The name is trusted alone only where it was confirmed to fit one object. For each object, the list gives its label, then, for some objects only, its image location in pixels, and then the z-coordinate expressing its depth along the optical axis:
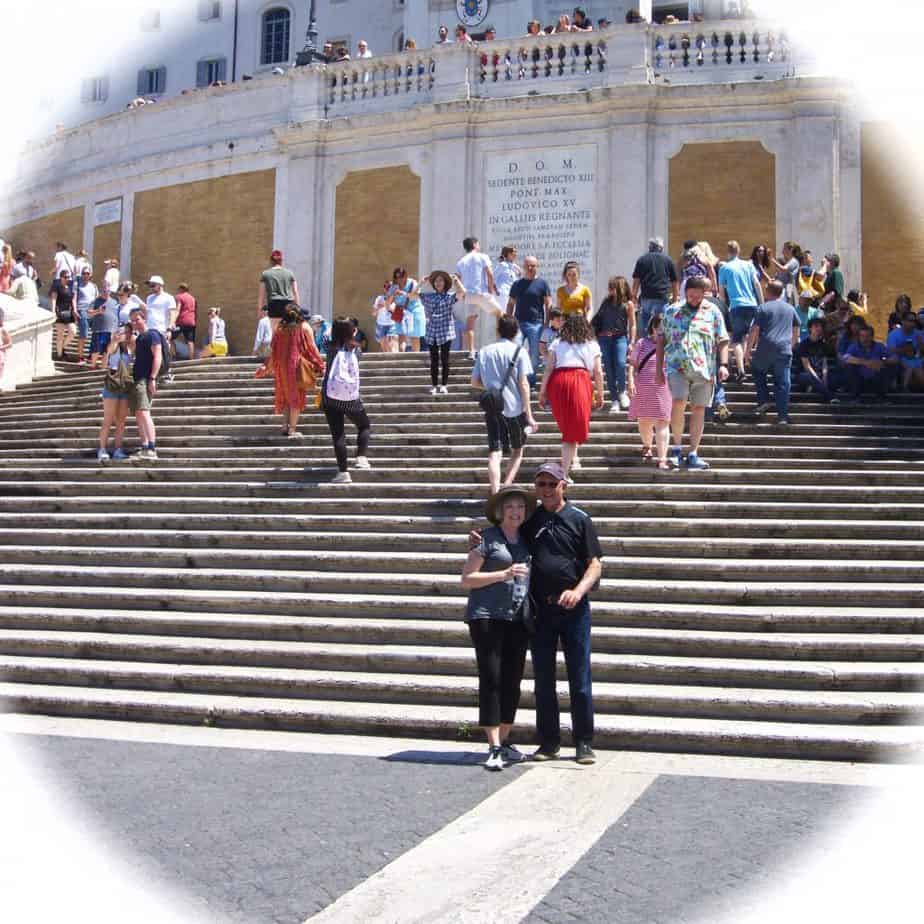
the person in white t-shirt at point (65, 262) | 25.52
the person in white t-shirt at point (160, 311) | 19.42
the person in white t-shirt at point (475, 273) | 16.50
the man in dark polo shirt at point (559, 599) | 7.04
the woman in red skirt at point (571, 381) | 11.12
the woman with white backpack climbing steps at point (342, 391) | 12.50
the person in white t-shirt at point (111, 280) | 23.75
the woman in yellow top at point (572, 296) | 14.74
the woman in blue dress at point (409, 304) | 20.42
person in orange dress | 14.12
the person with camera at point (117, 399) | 14.32
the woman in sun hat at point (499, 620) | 7.04
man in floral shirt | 11.66
